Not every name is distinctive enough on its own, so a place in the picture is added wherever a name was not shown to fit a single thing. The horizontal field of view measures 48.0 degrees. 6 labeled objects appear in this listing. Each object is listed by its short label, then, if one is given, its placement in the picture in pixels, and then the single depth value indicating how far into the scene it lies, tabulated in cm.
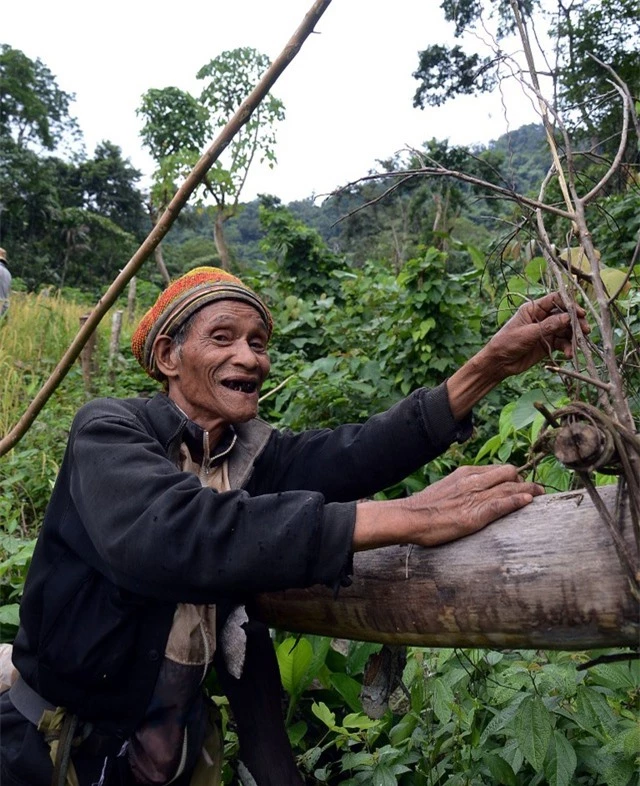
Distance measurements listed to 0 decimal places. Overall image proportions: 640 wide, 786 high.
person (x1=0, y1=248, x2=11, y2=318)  446
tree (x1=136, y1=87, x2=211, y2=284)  1850
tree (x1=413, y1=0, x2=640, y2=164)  177
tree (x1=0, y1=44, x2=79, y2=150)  2714
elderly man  126
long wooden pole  157
